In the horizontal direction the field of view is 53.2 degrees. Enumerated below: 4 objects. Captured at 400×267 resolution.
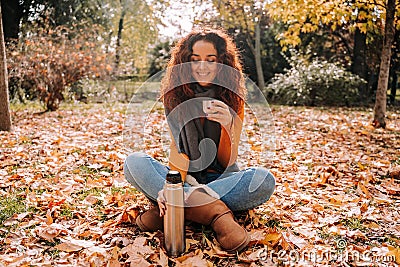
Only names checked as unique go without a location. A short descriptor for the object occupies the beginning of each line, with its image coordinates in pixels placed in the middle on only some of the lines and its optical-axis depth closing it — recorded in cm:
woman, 219
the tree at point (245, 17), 1147
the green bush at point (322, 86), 981
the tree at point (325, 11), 614
